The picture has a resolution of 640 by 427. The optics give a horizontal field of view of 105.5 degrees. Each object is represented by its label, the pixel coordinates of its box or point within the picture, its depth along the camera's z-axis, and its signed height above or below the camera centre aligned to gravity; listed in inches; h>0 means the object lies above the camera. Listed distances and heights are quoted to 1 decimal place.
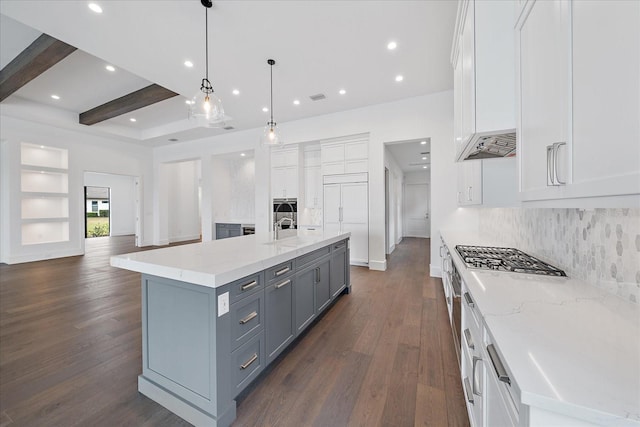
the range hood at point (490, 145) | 55.6 +18.1
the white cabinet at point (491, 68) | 51.8 +31.6
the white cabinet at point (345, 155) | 199.2 +48.3
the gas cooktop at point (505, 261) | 58.3 -13.6
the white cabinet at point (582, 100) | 23.3 +13.5
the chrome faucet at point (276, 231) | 108.9 -8.5
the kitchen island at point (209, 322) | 53.4 -27.1
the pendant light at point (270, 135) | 132.2 +42.1
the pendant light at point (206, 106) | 98.8 +44.0
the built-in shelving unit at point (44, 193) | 224.1 +18.9
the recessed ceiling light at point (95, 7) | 98.4 +84.4
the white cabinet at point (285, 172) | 228.1 +38.4
